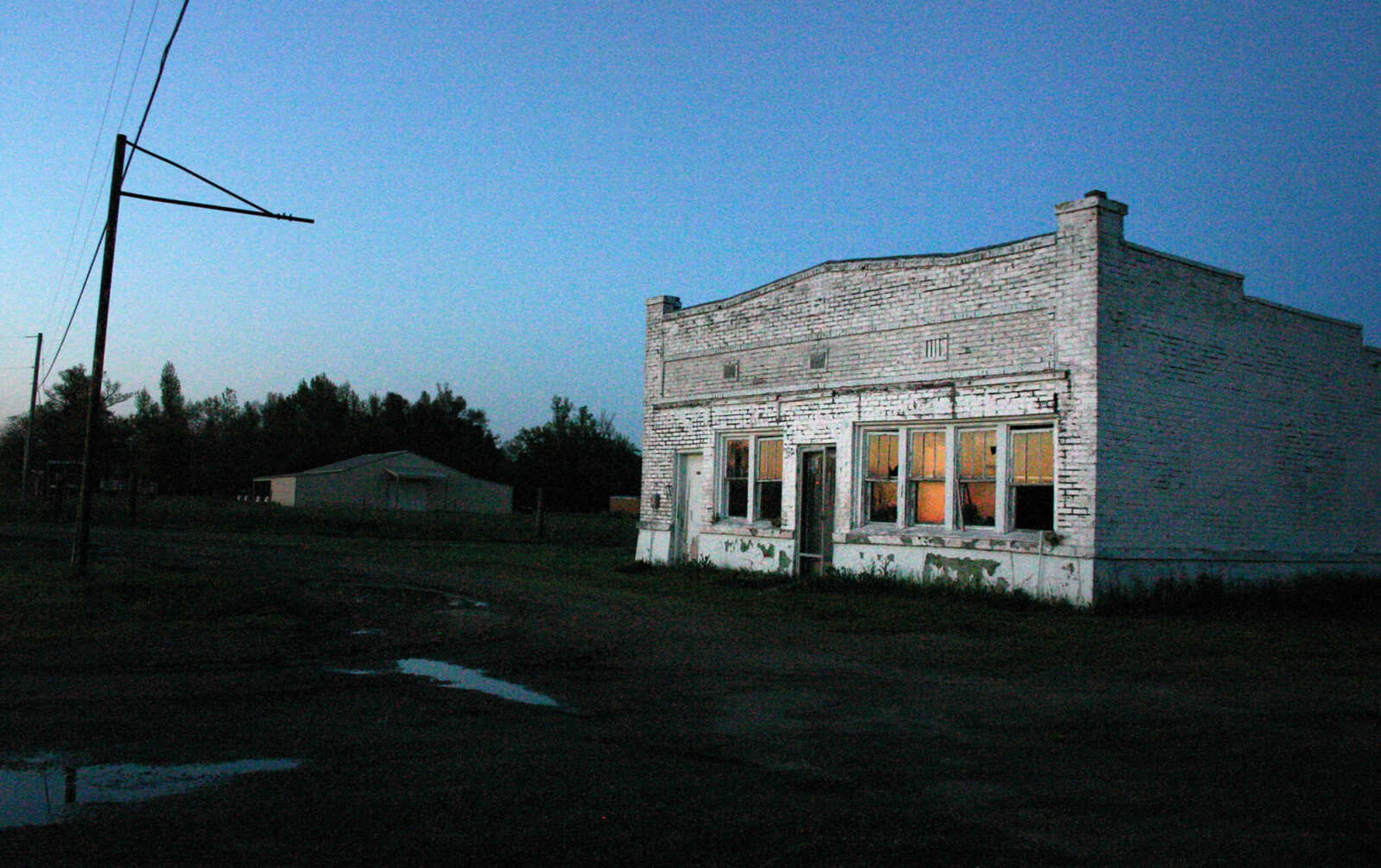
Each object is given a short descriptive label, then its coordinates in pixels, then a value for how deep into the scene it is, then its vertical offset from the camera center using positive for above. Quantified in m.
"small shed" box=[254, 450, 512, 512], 62.38 +0.18
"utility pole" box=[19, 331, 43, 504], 46.56 +3.12
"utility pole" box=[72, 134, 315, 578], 14.20 +1.55
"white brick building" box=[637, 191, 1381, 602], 13.96 +1.28
